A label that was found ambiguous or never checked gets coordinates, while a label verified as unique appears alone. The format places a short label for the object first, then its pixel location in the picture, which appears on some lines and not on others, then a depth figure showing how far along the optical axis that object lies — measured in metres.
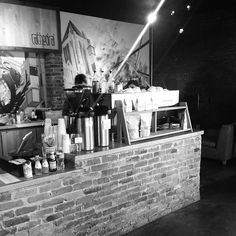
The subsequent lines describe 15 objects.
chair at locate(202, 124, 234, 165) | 5.05
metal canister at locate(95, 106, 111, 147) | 2.55
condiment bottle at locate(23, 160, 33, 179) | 2.10
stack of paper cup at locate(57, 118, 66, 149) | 2.40
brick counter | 2.09
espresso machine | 2.47
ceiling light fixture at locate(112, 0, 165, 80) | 6.63
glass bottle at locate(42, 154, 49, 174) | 2.17
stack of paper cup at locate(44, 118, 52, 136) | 2.41
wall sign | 4.65
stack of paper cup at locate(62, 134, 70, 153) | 2.38
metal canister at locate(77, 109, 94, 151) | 2.45
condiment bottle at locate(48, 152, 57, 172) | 2.21
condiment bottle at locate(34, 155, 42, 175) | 2.16
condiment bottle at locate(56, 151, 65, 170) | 2.26
